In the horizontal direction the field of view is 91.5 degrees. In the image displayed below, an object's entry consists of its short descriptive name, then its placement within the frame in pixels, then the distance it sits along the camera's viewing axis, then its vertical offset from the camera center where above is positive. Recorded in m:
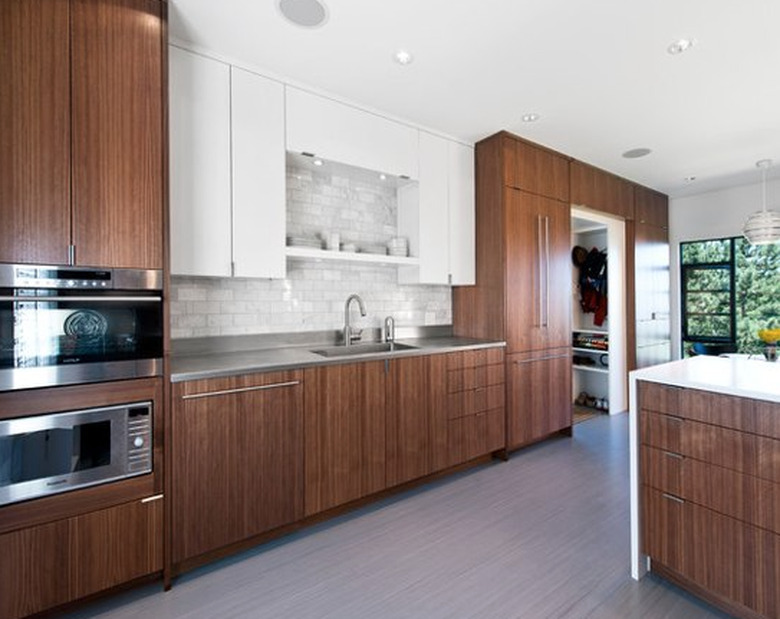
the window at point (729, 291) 4.43 +0.18
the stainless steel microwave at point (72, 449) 1.44 -0.55
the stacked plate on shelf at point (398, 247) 3.00 +0.50
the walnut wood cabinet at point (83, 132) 1.43 +0.74
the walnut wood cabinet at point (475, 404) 2.79 -0.73
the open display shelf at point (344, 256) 2.45 +0.38
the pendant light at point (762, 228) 3.01 +0.62
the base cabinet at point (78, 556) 1.42 -0.98
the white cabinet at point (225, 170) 2.05 +0.81
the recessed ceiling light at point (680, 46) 2.01 +1.40
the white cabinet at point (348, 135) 2.42 +1.21
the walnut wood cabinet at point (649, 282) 4.46 +0.30
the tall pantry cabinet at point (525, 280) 3.12 +0.25
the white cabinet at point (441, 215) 3.03 +0.78
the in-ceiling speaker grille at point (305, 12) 1.76 +1.43
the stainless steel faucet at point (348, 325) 2.81 -0.10
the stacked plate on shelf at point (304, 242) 2.58 +0.48
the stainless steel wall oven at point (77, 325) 1.46 -0.05
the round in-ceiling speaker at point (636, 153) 3.48 +1.44
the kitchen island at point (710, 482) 1.42 -0.73
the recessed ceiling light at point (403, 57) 2.11 +1.42
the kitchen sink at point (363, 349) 2.73 -0.29
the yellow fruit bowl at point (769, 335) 2.32 -0.19
